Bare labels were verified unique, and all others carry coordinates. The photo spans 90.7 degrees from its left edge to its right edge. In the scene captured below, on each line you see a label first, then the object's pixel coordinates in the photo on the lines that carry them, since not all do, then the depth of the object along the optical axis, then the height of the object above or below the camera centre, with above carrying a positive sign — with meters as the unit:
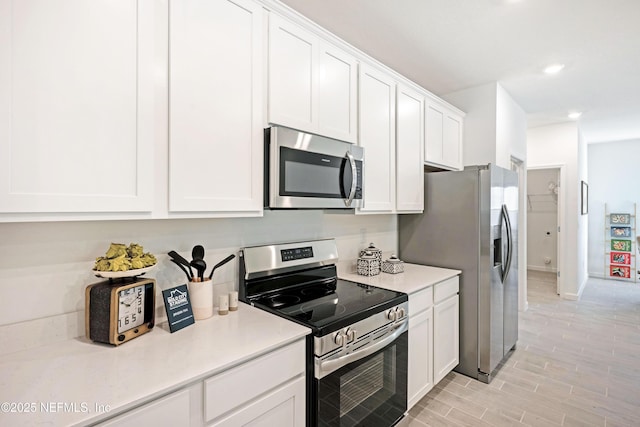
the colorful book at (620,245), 6.05 -0.57
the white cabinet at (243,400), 0.95 -0.63
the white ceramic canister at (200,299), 1.46 -0.39
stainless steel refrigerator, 2.54 -0.28
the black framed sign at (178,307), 1.30 -0.40
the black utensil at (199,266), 1.46 -0.24
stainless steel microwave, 1.57 +0.24
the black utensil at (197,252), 1.49 -0.18
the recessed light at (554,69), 2.93 +1.39
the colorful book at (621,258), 6.04 -0.81
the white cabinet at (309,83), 1.62 +0.75
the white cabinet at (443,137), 2.88 +0.77
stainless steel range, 1.40 -0.56
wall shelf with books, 6.01 -0.58
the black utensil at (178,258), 1.42 -0.20
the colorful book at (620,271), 6.03 -1.08
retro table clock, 1.17 -0.36
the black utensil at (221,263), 1.56 -0.24
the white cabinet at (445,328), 2.33 -0.88
